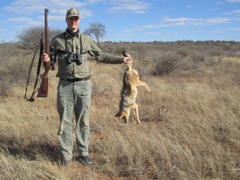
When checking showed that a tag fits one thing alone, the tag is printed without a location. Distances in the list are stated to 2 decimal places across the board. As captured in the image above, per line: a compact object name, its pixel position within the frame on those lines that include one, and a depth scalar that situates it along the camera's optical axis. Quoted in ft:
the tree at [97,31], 114.77
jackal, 21.35
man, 13.96
